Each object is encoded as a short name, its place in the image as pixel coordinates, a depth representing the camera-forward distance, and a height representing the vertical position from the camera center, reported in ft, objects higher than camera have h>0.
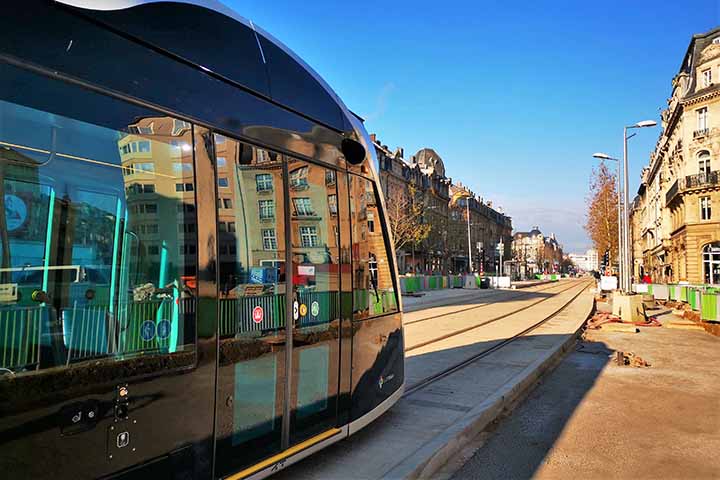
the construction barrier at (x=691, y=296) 56.34 -3.30
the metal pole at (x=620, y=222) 116.63 +12.48
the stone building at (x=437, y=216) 213.25 +30.49
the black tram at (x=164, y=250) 7.88 +0.39
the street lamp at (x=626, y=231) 83.46 +7.07
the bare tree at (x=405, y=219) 139.74 +15.16
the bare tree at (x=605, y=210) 143.23 +17.98
